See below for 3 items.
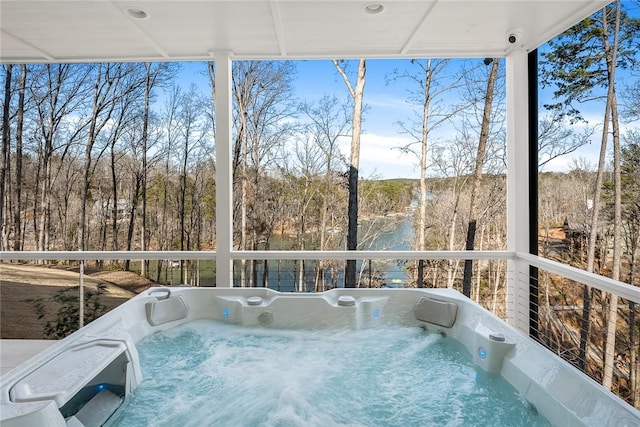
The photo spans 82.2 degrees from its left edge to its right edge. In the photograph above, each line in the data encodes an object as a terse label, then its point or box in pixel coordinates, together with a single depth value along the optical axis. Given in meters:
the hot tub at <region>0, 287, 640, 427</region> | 1.14
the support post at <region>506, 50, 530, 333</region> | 2.52
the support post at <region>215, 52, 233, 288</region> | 2.61
